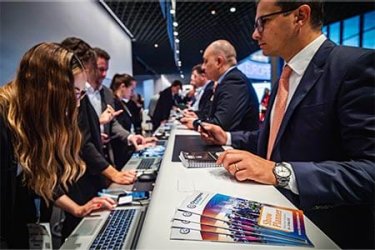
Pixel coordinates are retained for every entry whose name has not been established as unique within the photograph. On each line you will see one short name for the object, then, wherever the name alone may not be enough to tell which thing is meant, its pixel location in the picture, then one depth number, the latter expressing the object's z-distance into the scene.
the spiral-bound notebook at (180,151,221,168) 1.02
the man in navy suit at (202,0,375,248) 0.72
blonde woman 1.05
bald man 2.03
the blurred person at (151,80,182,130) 5.77
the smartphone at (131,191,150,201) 1.46
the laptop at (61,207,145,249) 1.04
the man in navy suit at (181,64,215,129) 2.26
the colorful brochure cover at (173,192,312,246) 0.54
